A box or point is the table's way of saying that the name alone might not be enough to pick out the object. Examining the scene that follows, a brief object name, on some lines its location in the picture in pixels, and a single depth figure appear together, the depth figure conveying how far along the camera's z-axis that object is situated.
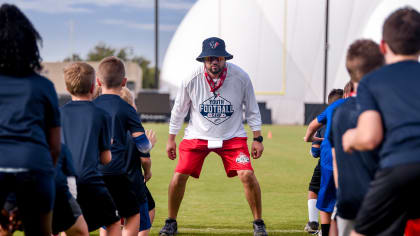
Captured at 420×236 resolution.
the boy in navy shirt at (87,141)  8.19
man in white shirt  12.99
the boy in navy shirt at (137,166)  9.66
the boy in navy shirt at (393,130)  5.92
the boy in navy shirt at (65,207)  7.30
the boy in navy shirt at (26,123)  6.12
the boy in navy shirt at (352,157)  6.57
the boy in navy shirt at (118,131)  9.33
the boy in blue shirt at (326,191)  10.91
